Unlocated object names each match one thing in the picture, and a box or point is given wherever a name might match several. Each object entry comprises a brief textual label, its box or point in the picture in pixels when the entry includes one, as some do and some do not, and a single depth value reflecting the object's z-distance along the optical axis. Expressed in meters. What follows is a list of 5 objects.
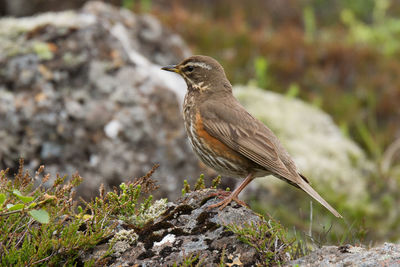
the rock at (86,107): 14.98
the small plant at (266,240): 7.93
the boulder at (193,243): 7.92
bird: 10.70
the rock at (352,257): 7.34
